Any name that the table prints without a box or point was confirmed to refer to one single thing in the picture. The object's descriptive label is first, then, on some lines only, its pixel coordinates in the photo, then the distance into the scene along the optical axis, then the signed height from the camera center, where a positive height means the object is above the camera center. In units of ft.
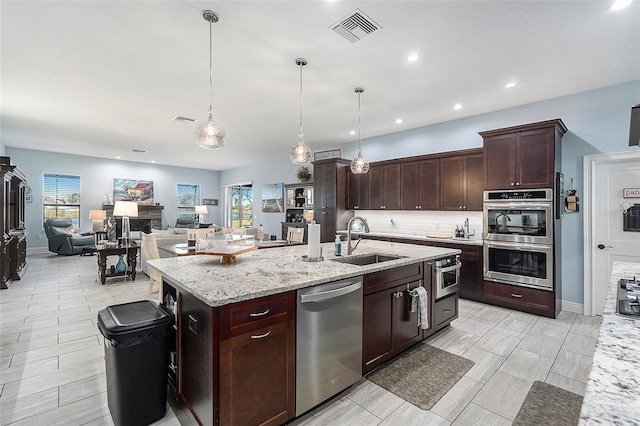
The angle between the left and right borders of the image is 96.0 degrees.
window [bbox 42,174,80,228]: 29.40 +1.67
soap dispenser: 9.52 -1.24
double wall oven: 12.67 -1.24
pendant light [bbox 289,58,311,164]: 11.81 +2.44
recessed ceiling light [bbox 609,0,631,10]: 7.66 +5.54
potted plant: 26.13 +3.33
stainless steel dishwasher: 6.18 -2.98
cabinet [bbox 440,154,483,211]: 15.74 +1.61
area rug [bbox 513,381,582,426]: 6.45 -4.72
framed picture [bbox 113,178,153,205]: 33.45 +2.65
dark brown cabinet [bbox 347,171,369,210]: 21.15 +1.49
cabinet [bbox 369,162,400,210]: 19.27 +1.73
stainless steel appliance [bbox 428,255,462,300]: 10.14 -2.34
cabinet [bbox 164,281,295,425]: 5.10 -2.82
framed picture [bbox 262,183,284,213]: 30.66 +1.54
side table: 17.56 -2.78
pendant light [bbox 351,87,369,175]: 14.26 +2.31
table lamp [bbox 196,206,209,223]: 35.32 +0.27
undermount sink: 9.70 -1.65
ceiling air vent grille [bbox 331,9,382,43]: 8.32 +5.62
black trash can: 5.92 -3.19
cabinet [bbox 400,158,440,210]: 17.37 +1.68
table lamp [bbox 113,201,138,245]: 18.58 +0.03
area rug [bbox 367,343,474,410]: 7.43 -4.69
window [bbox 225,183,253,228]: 37.29 +0.95
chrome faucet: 9.74 -0.88
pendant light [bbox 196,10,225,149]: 9.59 +2.61
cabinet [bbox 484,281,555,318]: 12.65 -4.04
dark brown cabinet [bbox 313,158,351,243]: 21.70 +1.24
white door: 12.28 -0.58
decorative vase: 18.62 -3.49
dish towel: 8.95 -2.86
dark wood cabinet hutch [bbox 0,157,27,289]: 16.30 -0.82
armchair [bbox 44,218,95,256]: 26.84 -2.44
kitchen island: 5.14 -2.40
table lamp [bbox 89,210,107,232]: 27.07 -0.60
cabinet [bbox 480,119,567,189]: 12.61 +2.57
